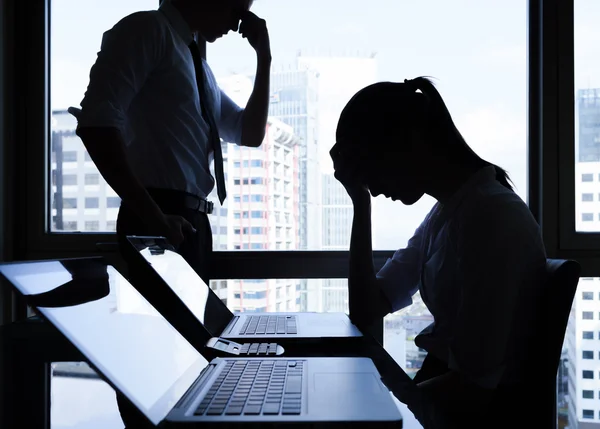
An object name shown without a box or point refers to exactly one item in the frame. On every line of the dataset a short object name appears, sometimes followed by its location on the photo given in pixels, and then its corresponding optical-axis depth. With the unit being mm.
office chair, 873
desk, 521
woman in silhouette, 894
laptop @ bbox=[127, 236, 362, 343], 965
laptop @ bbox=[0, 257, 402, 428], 502
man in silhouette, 1236
